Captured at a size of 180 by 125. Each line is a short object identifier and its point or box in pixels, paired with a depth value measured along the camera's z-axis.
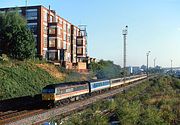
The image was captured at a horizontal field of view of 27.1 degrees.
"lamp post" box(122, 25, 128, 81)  54.25
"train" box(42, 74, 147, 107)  38.81
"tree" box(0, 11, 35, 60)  60.34
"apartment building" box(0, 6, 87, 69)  75.75
